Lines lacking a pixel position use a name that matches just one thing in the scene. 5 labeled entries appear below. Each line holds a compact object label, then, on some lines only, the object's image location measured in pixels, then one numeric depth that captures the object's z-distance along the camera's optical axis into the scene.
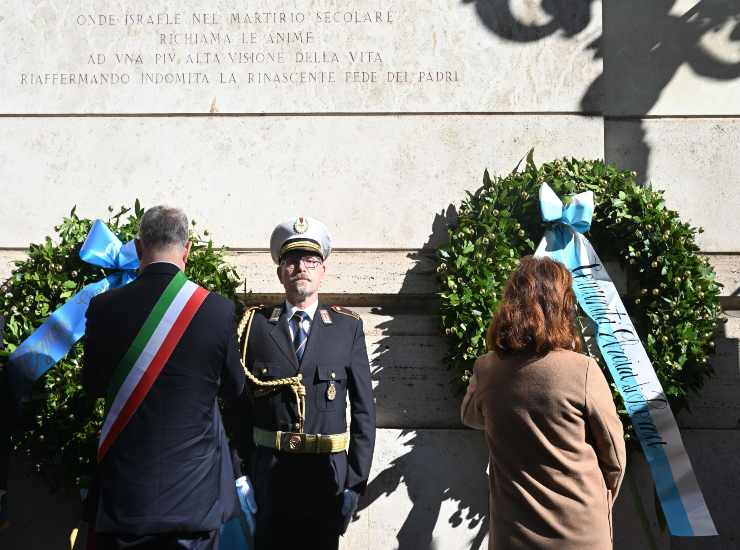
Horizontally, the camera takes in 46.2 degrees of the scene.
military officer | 3.85
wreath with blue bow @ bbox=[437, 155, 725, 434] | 4.73
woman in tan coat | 2.99
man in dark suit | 3.04
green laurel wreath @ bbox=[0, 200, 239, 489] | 4.47
